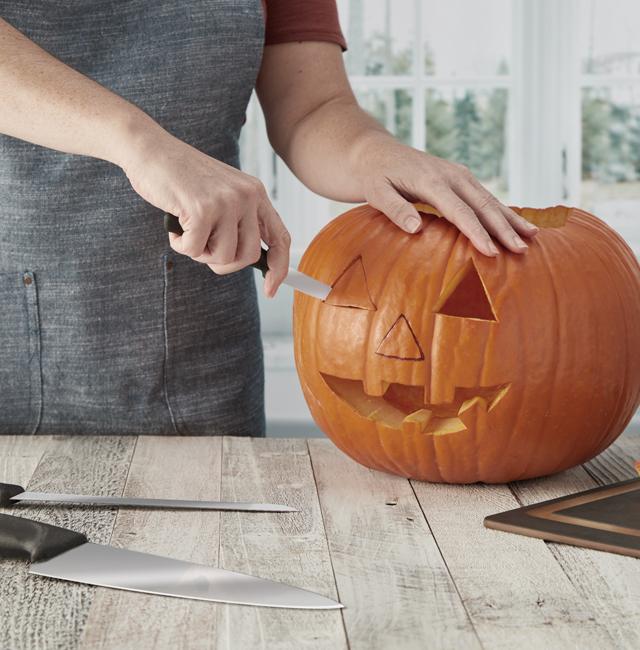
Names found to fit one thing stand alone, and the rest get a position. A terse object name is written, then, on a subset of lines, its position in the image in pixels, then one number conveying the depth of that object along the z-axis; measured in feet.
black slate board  2.81
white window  8.87
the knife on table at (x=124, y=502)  3.09
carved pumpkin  3.23
